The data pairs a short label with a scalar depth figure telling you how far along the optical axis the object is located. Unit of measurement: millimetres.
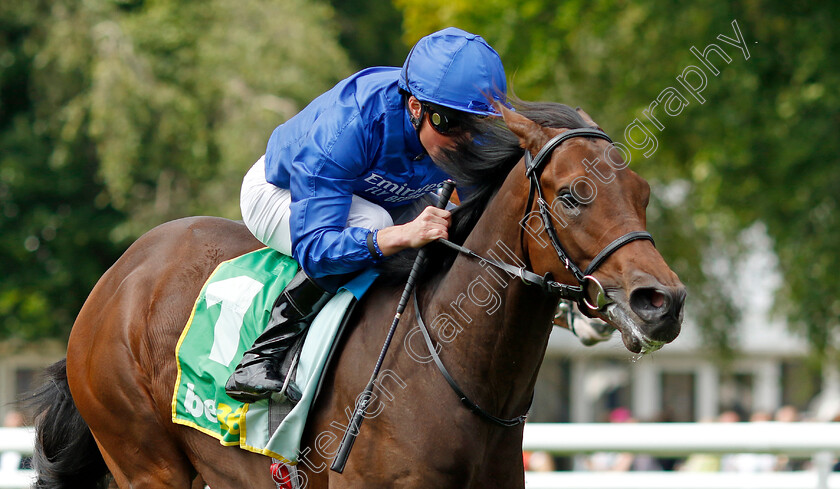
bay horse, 5457
